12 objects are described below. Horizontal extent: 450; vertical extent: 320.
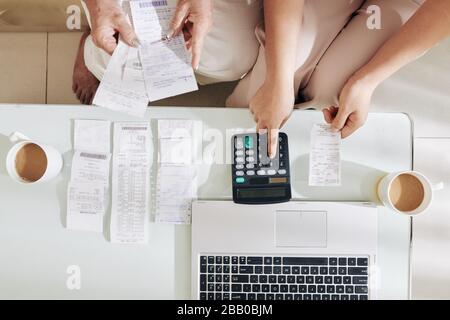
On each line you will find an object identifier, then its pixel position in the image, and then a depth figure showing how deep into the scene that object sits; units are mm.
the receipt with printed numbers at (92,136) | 856
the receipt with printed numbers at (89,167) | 854
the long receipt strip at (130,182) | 861
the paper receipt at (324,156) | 864
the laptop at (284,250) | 854
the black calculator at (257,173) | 850
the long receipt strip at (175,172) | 861
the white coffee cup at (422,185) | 786
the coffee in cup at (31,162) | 814
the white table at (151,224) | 861
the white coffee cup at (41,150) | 784
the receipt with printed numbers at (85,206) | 859
